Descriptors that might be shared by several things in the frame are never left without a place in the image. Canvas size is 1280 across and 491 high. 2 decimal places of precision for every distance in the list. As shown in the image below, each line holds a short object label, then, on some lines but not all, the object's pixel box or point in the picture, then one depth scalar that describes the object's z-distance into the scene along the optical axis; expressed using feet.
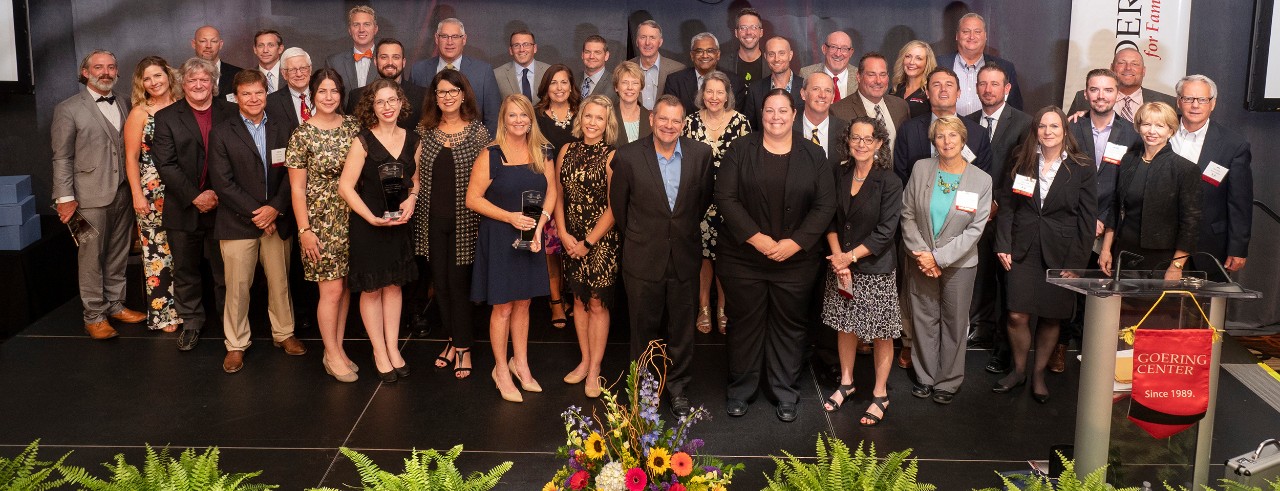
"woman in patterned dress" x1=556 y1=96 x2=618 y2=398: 17.31
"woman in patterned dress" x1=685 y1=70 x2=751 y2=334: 18.57
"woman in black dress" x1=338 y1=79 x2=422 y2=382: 17.49
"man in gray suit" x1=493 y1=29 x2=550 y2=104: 22.41
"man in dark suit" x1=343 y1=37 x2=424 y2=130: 20.63
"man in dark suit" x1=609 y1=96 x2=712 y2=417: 16.65
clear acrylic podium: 12.92
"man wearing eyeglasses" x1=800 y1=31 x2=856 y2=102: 21.79
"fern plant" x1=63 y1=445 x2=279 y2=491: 11.58
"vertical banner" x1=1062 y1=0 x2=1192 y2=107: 23.52
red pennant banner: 12.71
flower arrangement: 10.93
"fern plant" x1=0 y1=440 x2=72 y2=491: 11.77
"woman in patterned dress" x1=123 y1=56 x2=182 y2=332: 19.95
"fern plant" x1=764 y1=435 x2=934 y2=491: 11.91
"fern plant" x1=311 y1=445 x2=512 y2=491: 11.63
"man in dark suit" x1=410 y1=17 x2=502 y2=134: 22.20
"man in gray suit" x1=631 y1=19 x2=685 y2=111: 22.22
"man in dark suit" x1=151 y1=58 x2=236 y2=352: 19.35
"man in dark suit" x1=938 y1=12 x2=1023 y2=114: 21.95
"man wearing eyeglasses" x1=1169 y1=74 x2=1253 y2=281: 19.34
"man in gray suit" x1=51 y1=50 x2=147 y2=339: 20.81
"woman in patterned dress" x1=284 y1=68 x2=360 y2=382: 17.53
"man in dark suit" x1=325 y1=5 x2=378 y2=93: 22.44
